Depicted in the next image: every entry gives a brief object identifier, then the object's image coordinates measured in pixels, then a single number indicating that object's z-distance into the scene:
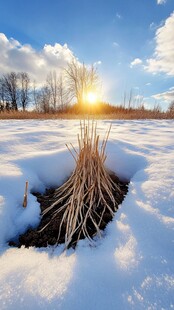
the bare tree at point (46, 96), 30.67
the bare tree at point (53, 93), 30.33
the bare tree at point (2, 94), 29.38
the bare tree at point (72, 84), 19.92
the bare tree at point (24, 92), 31.78
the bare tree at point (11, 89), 29.97
